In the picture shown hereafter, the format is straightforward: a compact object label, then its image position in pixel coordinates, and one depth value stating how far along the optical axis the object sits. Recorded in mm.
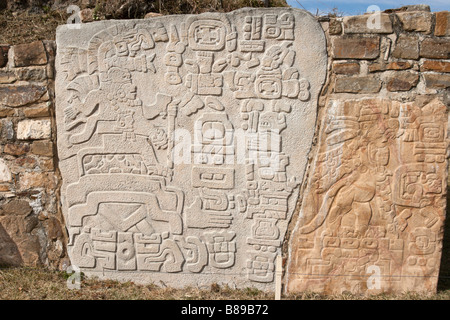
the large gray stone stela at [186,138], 2830
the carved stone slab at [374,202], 2770
